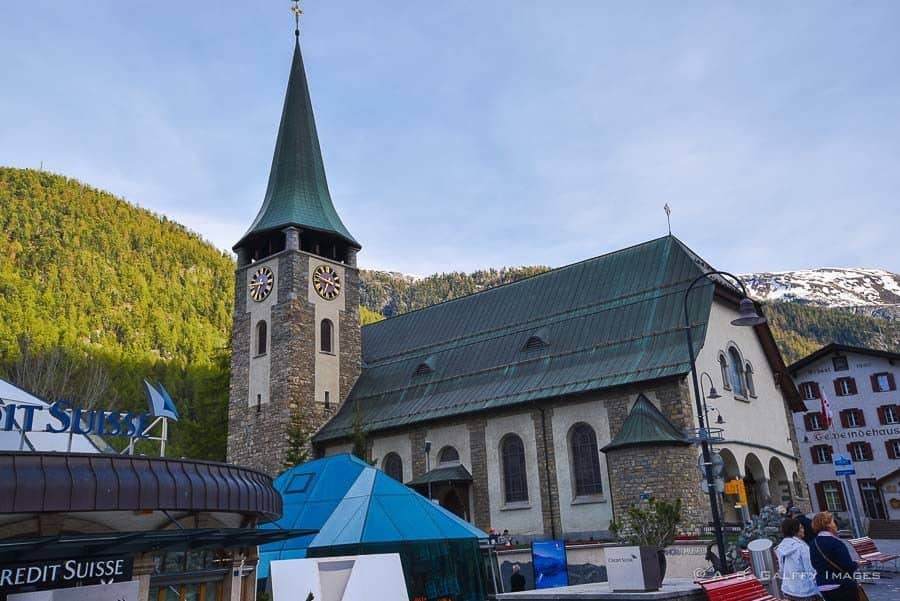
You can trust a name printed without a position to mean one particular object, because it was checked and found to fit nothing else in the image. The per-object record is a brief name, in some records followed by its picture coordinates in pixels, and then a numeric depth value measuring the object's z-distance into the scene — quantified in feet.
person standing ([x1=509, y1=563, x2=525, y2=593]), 74.85
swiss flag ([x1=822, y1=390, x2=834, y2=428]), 114.62
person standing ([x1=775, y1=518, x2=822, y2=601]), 31.99
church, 94.99
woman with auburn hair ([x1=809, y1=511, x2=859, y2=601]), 29.91
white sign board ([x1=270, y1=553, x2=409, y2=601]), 34.19
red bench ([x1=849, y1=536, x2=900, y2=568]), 63.21
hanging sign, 71.41
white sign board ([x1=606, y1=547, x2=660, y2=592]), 42.73
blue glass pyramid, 67.87
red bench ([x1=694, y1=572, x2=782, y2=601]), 39.96
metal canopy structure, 29.84
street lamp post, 59.53
